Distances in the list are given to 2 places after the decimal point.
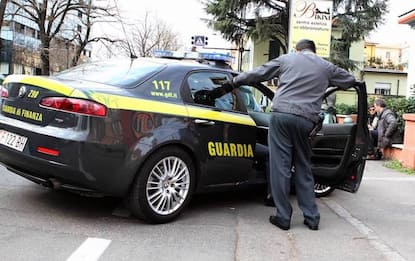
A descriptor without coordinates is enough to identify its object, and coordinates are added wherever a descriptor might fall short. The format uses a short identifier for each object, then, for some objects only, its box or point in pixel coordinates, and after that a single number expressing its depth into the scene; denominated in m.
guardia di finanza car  4.37
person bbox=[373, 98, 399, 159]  11.03
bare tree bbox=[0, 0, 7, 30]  25.72
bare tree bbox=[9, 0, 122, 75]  34.16
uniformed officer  4.88
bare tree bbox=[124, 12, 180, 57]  43.41
